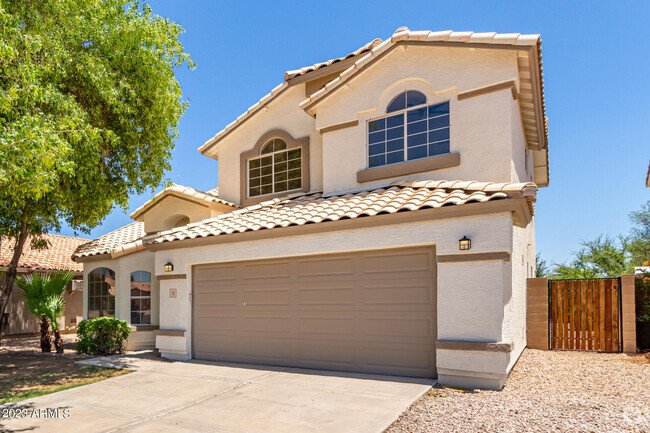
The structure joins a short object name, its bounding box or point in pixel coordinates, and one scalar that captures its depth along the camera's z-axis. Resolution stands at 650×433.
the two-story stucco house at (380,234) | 8.14
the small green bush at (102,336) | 12.93
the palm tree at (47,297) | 12.99
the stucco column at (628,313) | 11.68
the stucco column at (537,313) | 12.63
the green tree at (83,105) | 7.55
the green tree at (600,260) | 27.25
